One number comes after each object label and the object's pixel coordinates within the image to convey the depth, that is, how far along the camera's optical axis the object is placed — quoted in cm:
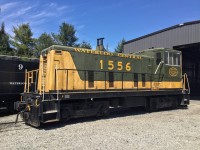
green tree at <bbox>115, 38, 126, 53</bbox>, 5357
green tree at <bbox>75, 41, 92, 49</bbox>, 3792
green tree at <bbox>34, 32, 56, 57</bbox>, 3262
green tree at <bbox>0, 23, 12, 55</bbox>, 2827
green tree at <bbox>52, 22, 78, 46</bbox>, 3676
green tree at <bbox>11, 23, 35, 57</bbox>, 3000
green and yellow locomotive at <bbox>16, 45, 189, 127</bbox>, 687
